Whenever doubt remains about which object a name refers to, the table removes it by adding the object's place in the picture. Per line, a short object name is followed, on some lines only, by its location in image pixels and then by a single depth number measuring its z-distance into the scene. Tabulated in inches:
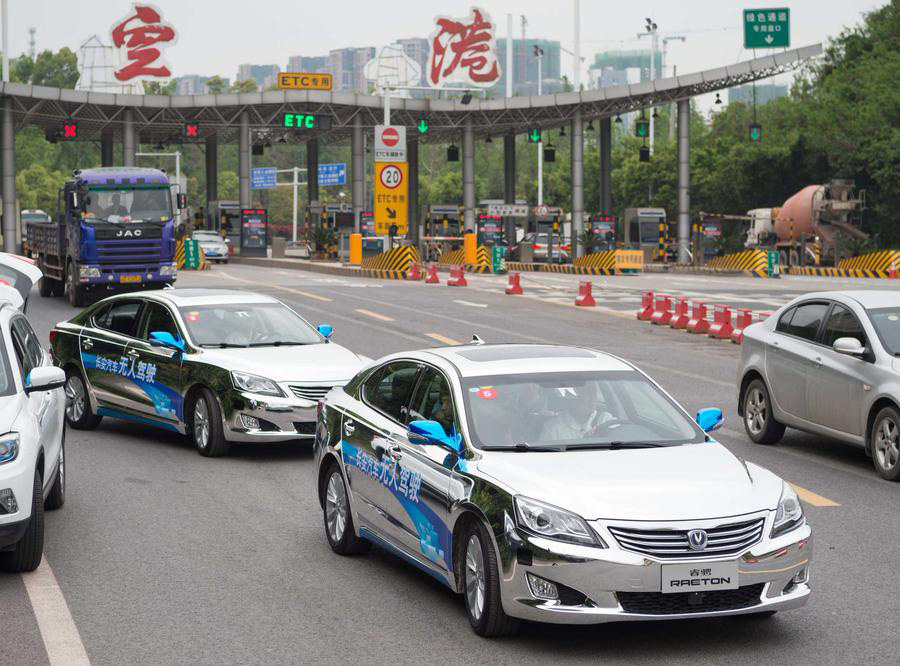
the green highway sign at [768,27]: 2377.0
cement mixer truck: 2496.3
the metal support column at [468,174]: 3011.8
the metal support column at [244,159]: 2937.5
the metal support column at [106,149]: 3347.4
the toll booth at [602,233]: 2691.9
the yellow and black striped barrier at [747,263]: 2209.6
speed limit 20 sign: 2160.4
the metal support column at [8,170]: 2637.8
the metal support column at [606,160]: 3004.4
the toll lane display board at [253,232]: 2888.8
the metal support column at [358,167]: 2891.2
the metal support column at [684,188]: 2679.6
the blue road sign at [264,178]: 5196.9
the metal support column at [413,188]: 3570.9
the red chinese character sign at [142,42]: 2819.9
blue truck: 1316.4
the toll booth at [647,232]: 2940.5
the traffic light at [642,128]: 2362.8
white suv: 320.5
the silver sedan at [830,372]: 474.0
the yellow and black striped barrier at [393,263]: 2018.9
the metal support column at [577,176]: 2849.4
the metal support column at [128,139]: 2878.9
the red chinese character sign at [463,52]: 2785.4
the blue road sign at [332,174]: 5053.6
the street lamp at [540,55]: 3746.1
